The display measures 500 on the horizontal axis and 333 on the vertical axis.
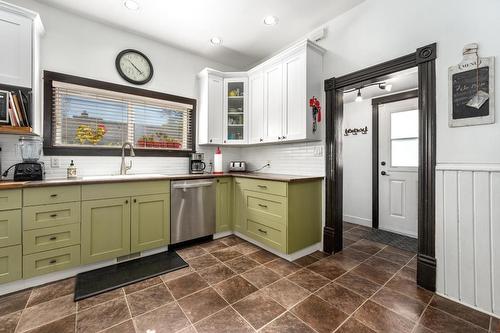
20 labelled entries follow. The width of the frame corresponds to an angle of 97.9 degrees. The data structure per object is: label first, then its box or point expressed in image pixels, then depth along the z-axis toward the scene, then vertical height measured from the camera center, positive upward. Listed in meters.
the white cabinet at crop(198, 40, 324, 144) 2.58 +0.91
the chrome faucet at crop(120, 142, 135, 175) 2.71 +0.12
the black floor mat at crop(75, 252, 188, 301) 1.87 -1.04
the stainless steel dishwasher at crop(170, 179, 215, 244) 2.67 -0.55
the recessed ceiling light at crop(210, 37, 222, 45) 3.05 +1.80
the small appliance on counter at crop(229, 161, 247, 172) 3.66 +0.01
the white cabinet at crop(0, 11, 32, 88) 1.94 +1.06
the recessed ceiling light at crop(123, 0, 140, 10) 2.34 +1.78
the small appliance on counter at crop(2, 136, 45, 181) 2.04 +0.05
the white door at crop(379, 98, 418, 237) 3.26 +0.01
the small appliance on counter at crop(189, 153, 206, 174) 3.30 +0.06
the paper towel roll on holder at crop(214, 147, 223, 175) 3.38 +0.08
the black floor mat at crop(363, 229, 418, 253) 2.85 -1.03
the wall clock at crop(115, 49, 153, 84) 2.83 +1.35
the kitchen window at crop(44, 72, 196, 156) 2.45 +0.63
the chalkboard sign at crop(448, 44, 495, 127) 1.57 +0.58
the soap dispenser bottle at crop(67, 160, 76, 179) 2.34 -0.06
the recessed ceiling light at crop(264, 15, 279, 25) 2.62 +1.80
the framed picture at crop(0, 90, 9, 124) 1.90 +0.53
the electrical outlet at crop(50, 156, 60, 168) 2.38 +0.05
